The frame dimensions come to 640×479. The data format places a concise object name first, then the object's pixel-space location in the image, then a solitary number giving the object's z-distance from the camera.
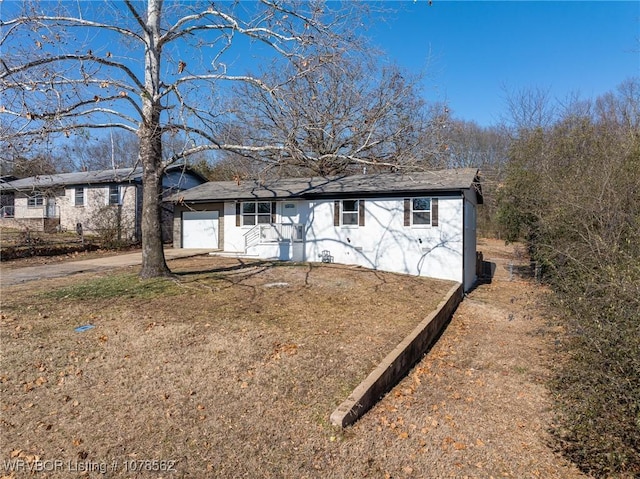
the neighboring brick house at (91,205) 21.41
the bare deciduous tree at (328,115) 9.59
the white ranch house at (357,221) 13.75
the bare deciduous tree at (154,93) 8.02
